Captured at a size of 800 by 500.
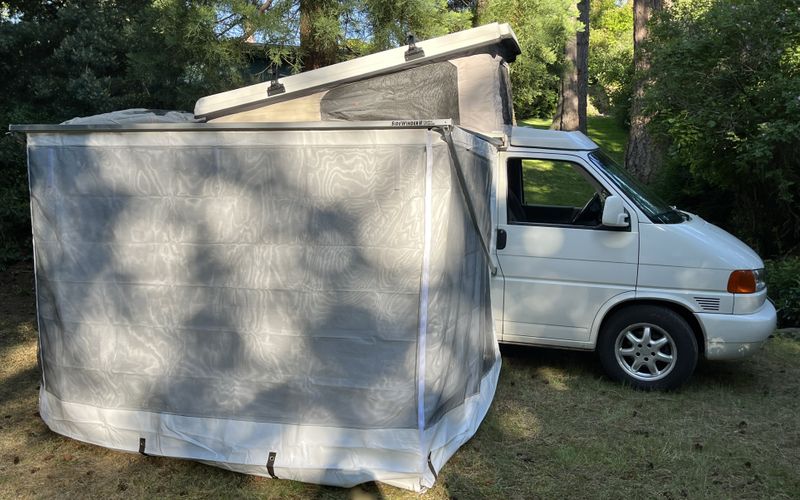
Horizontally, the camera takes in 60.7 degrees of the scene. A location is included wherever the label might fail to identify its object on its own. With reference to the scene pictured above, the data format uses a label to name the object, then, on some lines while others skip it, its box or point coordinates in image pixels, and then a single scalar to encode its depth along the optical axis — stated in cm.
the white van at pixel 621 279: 543
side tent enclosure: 397
